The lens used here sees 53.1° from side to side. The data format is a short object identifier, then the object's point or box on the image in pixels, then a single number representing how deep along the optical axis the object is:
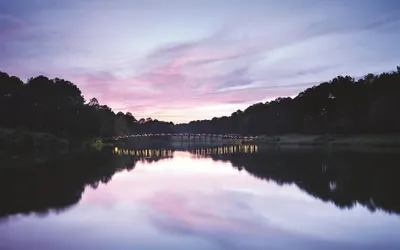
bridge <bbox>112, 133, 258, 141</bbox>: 129.88
